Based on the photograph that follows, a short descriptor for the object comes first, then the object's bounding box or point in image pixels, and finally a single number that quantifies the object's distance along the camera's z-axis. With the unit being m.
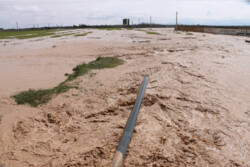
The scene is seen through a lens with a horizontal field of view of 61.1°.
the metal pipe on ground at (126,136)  3.07
